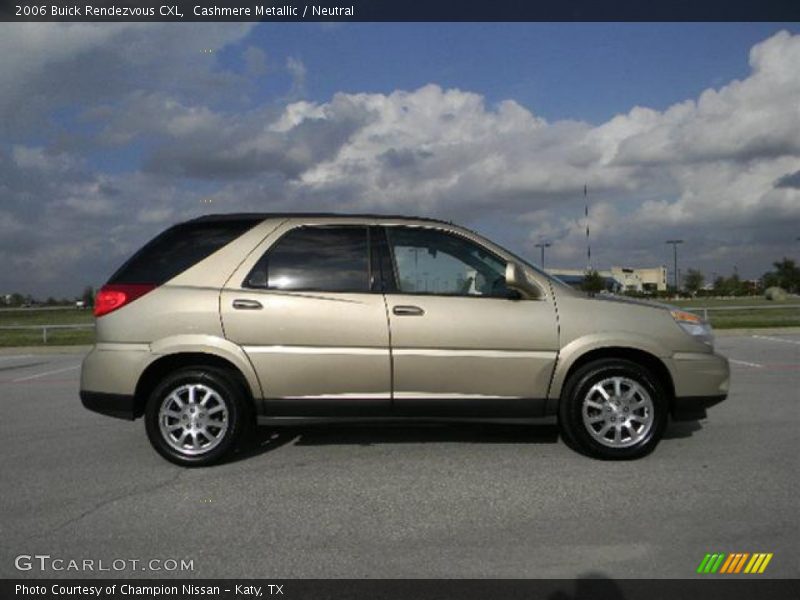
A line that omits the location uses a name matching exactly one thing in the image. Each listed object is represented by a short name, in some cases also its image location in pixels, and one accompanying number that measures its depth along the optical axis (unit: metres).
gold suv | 4.72
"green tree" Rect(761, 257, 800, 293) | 88.12
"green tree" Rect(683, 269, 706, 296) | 99.12
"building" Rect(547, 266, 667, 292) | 118.81
